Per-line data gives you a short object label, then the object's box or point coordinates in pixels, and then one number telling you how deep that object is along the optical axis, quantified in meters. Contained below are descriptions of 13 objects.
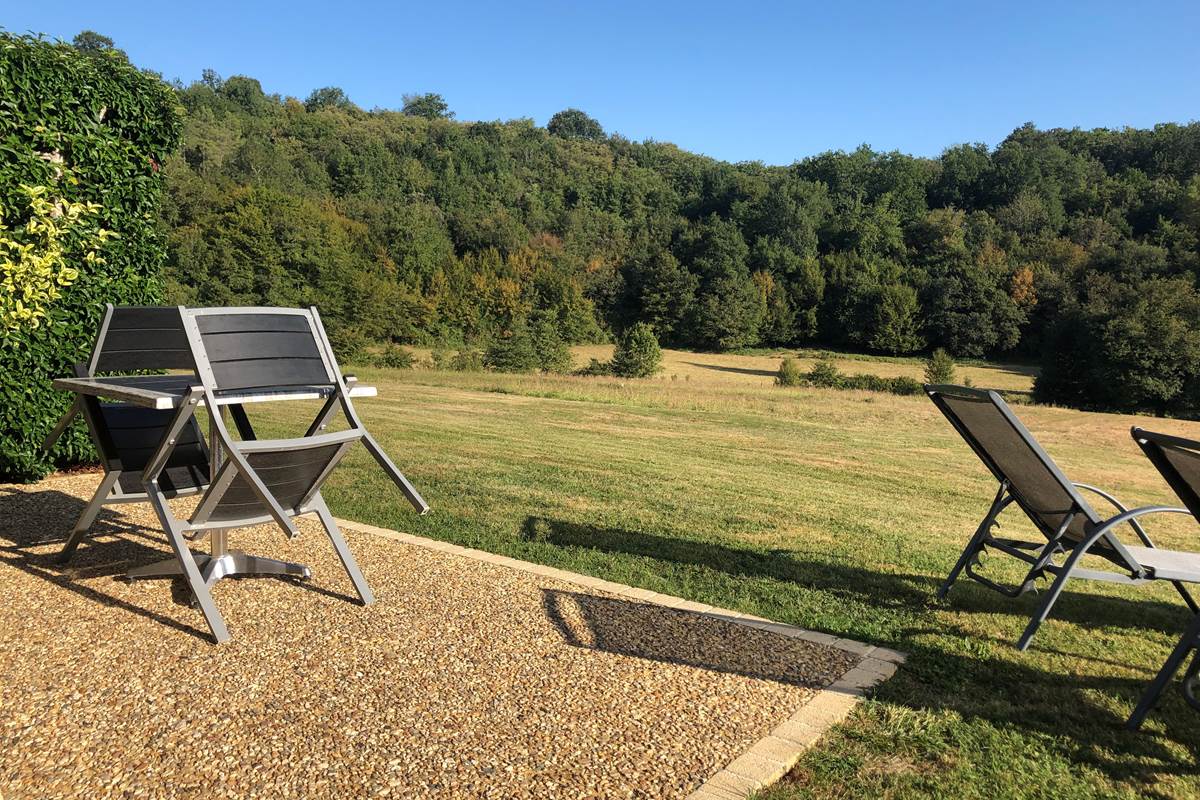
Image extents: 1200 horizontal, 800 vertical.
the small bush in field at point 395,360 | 35.44
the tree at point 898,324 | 62.59
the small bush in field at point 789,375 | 35.78
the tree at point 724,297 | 63.62
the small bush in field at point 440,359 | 34.38
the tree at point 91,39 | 66.68
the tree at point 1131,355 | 35.62
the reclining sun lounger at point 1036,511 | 3.35
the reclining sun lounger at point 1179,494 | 2.82
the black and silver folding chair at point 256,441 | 3.37
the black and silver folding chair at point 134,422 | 4.21
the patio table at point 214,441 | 3.69
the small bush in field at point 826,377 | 36.12
